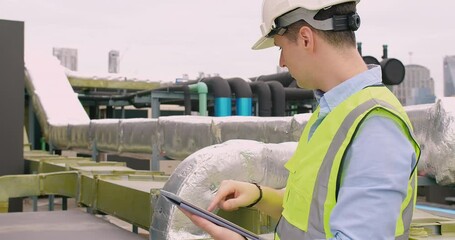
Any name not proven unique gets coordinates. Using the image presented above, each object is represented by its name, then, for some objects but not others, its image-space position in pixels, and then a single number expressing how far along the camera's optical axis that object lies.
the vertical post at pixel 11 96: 4.63
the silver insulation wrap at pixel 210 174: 2.11
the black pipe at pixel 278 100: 10.59
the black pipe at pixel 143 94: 10.18
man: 0.88
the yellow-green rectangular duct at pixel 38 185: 3.40
